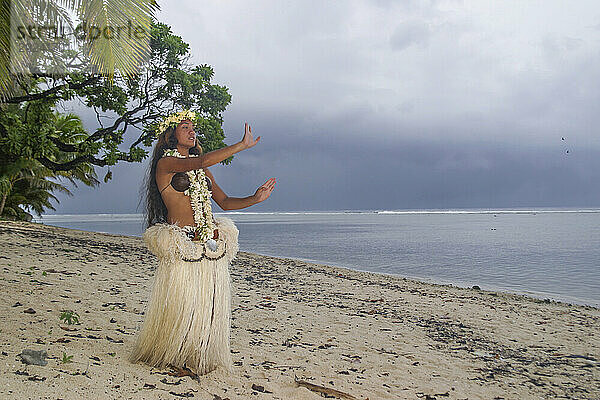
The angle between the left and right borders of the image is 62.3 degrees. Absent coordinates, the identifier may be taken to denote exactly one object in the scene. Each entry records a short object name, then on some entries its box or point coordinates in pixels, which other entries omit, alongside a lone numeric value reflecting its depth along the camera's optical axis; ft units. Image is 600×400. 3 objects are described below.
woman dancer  13.08
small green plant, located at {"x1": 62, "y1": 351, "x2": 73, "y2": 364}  12.71
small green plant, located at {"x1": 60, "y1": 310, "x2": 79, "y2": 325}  16.74
